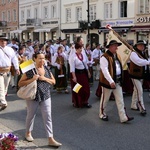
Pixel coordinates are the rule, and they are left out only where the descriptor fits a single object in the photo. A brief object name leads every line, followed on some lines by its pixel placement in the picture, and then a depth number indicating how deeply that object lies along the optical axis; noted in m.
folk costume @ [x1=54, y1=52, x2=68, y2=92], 8.89
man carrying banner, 5.29
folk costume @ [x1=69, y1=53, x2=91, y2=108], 6.68
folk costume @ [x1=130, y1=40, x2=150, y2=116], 5.94
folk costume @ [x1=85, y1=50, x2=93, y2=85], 9.88
